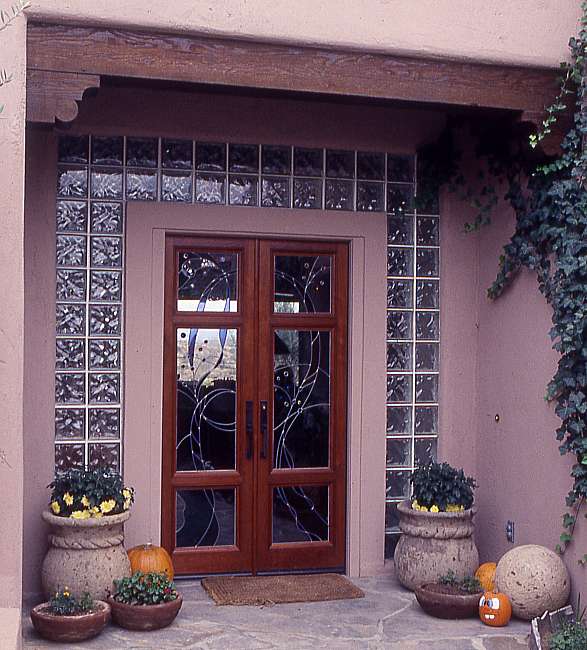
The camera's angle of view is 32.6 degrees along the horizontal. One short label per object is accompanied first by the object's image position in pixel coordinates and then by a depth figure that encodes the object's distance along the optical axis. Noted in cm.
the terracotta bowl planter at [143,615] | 556
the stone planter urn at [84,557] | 580
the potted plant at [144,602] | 557
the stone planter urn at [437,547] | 633
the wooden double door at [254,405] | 670
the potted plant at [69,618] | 534
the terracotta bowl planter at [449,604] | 590
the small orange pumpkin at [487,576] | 619
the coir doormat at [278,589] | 627
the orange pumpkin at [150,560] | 615
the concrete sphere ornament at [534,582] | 579
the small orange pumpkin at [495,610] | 578
